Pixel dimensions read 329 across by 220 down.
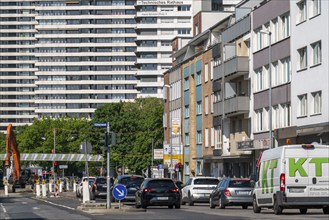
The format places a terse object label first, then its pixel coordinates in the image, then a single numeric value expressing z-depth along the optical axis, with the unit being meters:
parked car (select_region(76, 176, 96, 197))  69.44
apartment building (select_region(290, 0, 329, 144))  56.56
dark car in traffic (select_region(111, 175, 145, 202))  54.34
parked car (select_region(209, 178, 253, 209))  45.38
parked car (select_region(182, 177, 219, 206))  53.50
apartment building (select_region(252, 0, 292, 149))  64.62
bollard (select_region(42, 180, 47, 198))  75.70
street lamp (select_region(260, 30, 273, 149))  61.54
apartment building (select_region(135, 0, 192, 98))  181.00
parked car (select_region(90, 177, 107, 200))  65.00
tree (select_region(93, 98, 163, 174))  125.62
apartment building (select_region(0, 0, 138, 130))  199.62
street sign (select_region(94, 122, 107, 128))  36.94
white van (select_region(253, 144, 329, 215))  34.38
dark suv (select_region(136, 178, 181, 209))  45.50
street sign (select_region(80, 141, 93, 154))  44.01
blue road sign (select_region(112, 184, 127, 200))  38.06
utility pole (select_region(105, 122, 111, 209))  37.71
